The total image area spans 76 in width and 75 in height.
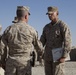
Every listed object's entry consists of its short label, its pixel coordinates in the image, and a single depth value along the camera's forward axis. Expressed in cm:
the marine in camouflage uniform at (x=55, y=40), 516
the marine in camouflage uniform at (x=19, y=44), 438
